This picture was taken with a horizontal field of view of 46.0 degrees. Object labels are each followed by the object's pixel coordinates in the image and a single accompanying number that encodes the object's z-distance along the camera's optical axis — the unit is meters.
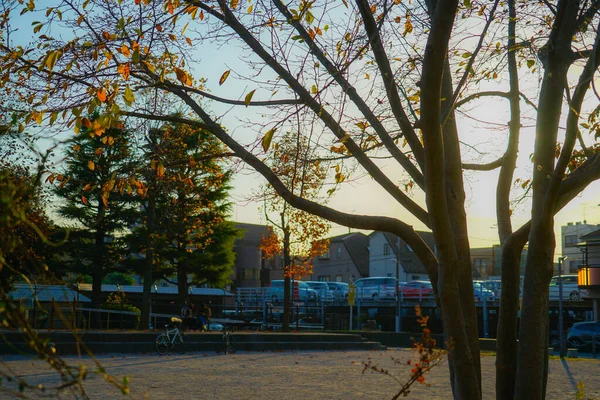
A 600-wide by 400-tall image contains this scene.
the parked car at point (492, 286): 40.28
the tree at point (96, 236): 35.66
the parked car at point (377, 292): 47.96
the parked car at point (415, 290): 45.66
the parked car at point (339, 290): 51.08
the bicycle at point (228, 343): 23.20
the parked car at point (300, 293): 48.29
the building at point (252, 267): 74.81
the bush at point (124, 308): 34.47
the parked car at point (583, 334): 34.12
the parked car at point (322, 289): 49.28
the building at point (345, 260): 81.44
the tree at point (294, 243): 33.72
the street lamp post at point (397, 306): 40.38
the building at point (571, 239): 90.50
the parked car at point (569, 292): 41.73
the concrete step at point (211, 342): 21.20
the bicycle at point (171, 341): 21.55
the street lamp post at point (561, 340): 26.50
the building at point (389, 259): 71.50
